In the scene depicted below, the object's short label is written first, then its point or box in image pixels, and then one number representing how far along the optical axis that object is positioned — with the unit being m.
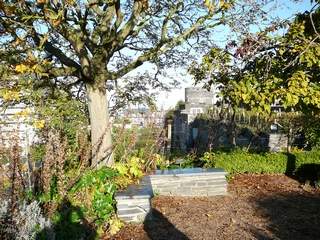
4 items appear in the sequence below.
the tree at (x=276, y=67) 4.19
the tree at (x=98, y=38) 4.79
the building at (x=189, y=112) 10.59
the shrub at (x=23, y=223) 2.49
